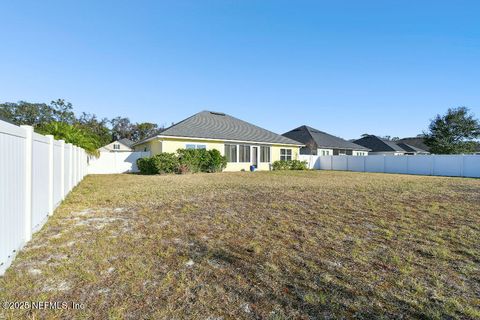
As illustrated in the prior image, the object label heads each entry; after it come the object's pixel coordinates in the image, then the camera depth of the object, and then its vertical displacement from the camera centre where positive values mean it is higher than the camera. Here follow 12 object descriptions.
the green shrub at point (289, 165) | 23.62 -0.50
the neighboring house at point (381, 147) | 36.59 +1.90
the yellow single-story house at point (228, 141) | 19.14 +1.42
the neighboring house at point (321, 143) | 30.42 +1.96
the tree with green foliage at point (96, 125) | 50.69 +6.42
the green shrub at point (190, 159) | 17.73 -0.02
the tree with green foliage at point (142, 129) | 63.25 +7.01
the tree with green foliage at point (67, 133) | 15.37 +1.50
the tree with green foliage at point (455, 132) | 32.50 +3.54
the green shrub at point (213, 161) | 19.05 -0.19
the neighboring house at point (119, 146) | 43.44 +2.05
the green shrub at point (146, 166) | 17.55 -0.50
